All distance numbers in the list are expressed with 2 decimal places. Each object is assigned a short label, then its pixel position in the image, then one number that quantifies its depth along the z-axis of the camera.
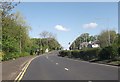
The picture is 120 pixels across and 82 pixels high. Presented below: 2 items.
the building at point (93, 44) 64.13
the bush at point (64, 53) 38.62
